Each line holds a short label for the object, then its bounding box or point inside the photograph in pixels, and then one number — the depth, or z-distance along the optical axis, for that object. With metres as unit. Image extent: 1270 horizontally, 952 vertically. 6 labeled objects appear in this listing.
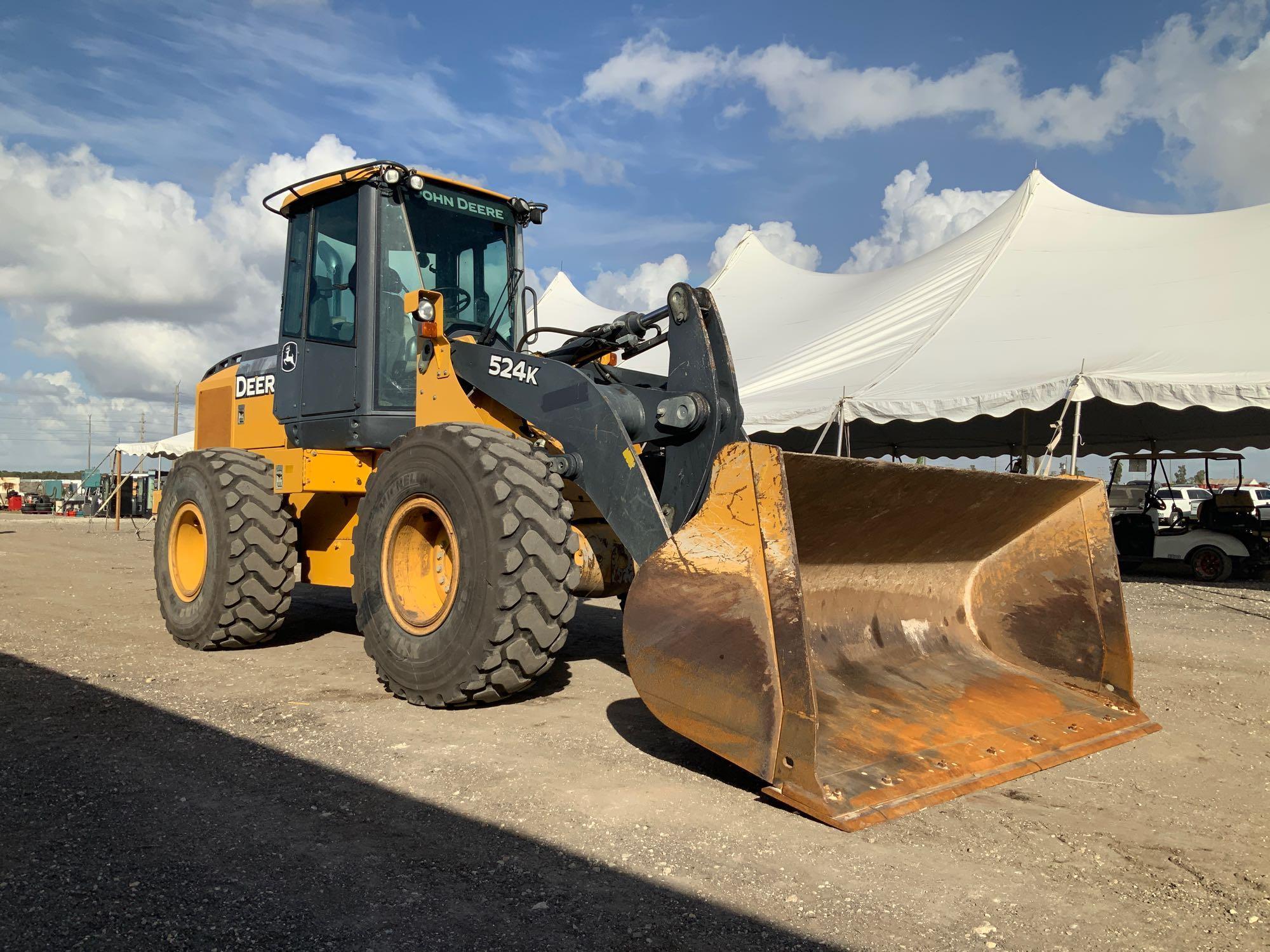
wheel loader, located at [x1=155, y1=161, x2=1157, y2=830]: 3.16
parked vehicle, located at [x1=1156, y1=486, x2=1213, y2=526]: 14.01
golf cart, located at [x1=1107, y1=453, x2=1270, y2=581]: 12.59
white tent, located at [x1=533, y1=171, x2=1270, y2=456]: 9.55
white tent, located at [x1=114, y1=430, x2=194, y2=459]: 26.22
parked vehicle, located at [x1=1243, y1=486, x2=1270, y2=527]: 17.31
